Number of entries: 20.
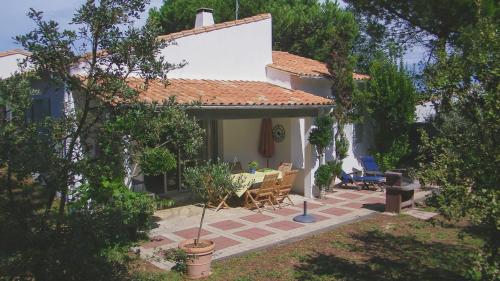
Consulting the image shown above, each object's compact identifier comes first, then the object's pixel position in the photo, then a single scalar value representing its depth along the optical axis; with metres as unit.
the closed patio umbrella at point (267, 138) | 13.98
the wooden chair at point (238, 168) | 13.70
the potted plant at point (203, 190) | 6.52
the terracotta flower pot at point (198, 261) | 6.51
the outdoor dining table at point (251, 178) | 10.94
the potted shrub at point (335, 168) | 13.08
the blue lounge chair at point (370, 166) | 14.70
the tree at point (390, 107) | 15.64
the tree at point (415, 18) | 14.00
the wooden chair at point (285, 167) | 12.68
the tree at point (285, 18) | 24.31
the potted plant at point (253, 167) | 11.82
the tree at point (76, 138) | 3.45
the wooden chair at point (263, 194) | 11.02
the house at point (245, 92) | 11.14
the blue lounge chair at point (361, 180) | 14.19
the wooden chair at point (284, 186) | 11.48
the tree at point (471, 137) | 4.25
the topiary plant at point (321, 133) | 12.49
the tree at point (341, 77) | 13.52
